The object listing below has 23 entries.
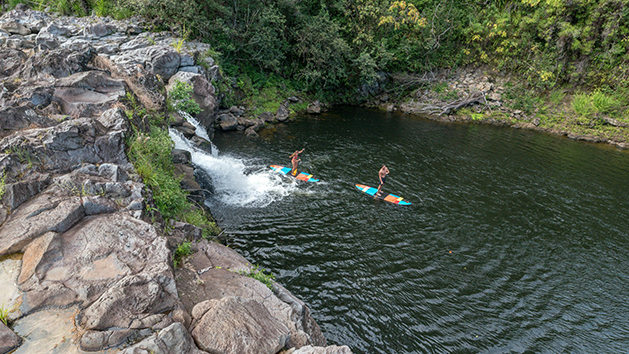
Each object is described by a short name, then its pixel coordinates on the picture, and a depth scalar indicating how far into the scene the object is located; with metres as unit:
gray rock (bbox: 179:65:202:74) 20.05
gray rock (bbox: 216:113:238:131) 22.61
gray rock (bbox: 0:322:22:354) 4.25
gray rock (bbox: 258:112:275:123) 25.34
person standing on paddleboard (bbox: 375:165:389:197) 15.38
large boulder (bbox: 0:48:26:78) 10.49
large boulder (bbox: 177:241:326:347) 5.81
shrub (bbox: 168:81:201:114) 16.29
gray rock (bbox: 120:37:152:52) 19.69
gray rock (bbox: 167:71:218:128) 19.28
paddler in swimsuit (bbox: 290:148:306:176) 16.39
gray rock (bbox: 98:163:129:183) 7.61
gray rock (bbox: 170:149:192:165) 12.94
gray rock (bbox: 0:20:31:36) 18.81
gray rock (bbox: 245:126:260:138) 22.16
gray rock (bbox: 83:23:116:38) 20.56
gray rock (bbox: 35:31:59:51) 14.03
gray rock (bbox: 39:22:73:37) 19.44
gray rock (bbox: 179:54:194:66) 20.11
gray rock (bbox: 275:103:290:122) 26.13
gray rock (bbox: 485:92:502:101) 30.64
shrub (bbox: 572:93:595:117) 27.03
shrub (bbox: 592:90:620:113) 26.27
